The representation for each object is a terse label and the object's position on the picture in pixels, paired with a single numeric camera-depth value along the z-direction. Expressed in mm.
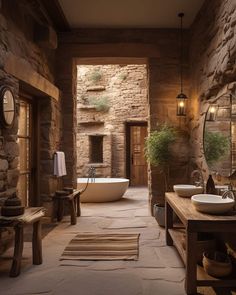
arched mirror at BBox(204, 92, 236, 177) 2975
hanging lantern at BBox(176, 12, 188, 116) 4621
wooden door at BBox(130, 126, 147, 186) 9438
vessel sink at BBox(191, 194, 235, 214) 2281
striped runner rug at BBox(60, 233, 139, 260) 3055
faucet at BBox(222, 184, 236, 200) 2488
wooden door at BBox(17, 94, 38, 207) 4102
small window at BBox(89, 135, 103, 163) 9234
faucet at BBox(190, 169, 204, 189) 4414
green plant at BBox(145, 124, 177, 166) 4496
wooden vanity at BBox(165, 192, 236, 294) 2146
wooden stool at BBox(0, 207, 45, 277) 2523
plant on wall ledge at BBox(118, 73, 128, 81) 8883
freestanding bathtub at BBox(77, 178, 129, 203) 6172
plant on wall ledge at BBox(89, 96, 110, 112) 8922
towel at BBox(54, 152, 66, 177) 4457
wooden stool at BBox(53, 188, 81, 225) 4348
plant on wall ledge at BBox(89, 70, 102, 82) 8992
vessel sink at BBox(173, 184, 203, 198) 3201
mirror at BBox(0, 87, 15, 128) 2894
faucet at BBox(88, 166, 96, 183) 7164
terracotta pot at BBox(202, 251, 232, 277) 2238
